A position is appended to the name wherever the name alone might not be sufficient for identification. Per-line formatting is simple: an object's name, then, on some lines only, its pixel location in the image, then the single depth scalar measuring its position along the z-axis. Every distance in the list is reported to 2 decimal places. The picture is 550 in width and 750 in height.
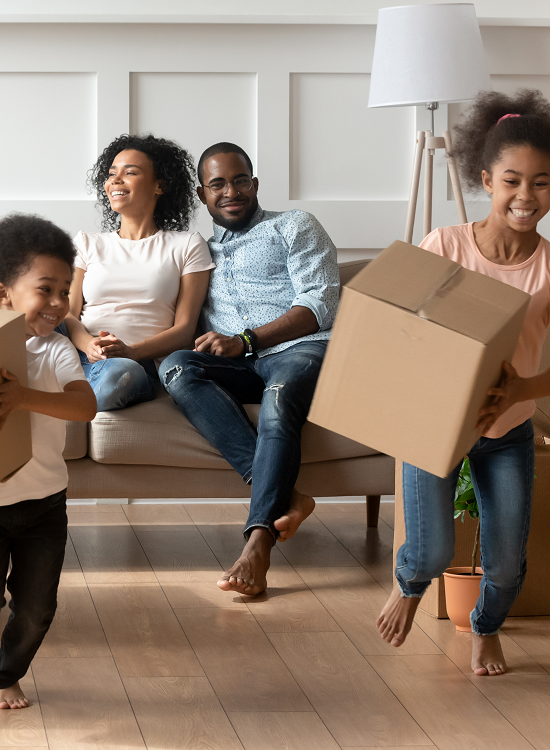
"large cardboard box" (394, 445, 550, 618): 4.29
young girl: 3.94
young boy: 3.82
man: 4.42
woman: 4.81
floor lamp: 4.93
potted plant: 4.23
